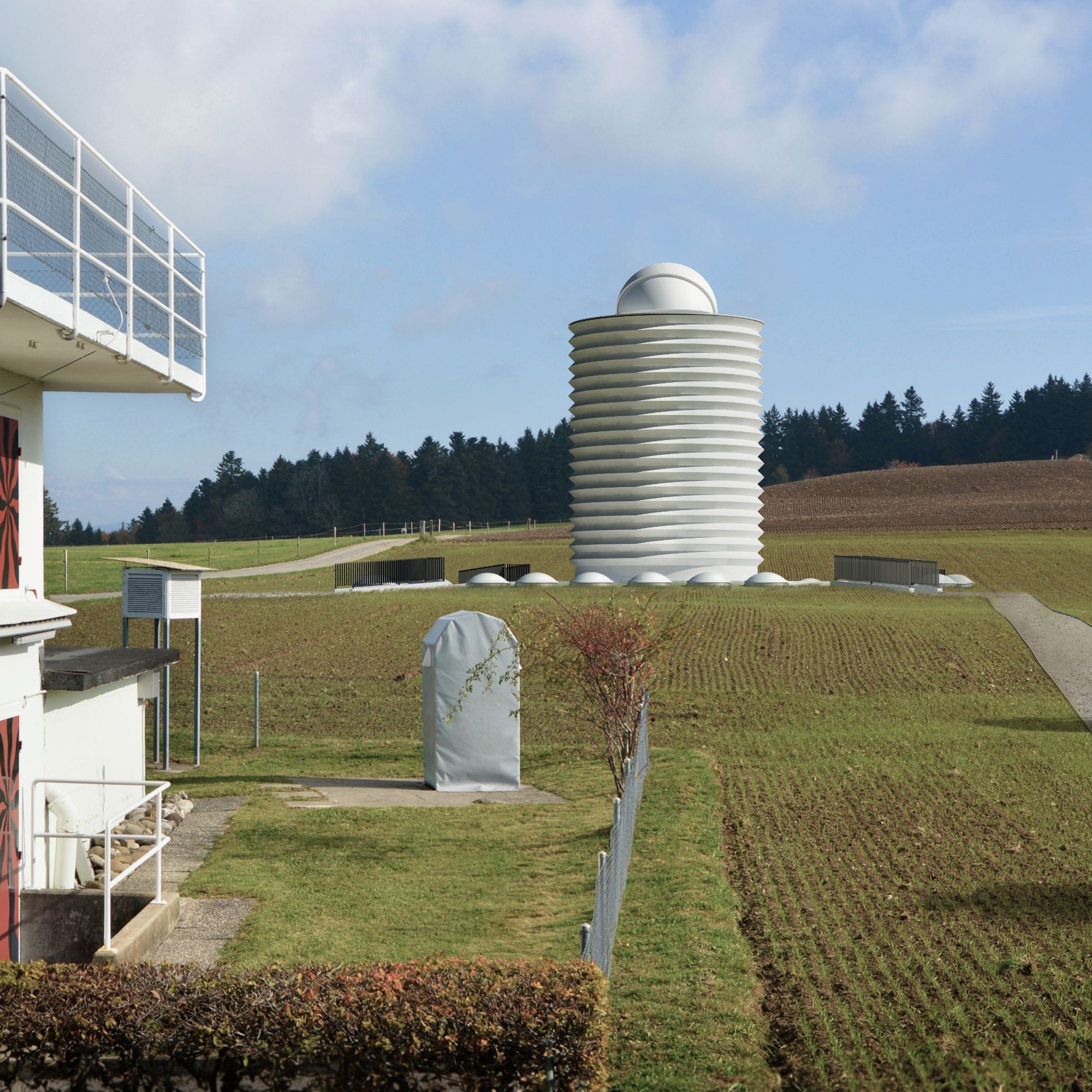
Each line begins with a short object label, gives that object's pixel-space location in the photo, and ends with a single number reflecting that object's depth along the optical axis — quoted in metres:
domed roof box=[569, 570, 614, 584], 44.88
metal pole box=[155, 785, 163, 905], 11.02
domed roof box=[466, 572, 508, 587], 47.59
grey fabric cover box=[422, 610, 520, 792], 18.44
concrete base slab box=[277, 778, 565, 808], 17.56
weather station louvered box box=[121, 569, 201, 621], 19.67
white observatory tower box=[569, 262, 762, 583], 45.91
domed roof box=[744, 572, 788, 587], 44.53
